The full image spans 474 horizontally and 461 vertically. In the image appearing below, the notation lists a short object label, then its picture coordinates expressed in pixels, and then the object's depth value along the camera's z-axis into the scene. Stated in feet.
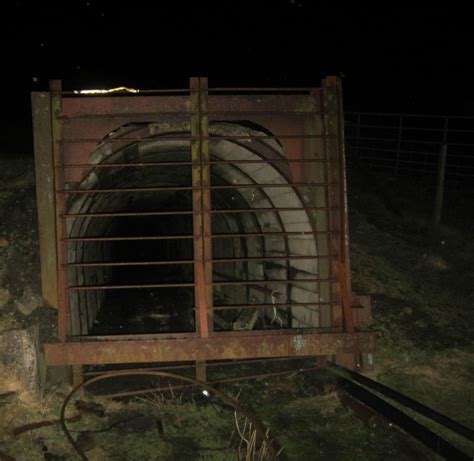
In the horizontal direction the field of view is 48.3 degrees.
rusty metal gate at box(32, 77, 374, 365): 19.06
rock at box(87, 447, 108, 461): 15.92
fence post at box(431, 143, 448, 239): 33.14
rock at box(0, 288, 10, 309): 20.67
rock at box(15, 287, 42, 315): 20.36
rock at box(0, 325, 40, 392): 18.40
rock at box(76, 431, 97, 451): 16.41
